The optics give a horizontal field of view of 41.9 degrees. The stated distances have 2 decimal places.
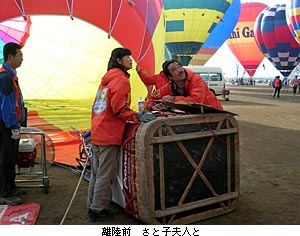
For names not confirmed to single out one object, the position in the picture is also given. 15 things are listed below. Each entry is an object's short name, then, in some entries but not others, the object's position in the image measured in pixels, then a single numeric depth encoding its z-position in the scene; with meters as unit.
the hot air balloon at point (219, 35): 29.02
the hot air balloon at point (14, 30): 8.38
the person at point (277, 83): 22.44
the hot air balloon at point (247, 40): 38.91
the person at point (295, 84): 26.62
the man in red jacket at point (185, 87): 3.60
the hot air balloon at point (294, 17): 28.27
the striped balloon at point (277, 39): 32.50
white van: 19.23
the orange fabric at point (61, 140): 5.59
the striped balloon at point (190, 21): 21.91
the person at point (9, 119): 3.70
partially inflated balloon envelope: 5.69
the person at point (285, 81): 34.26
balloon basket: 3.12
